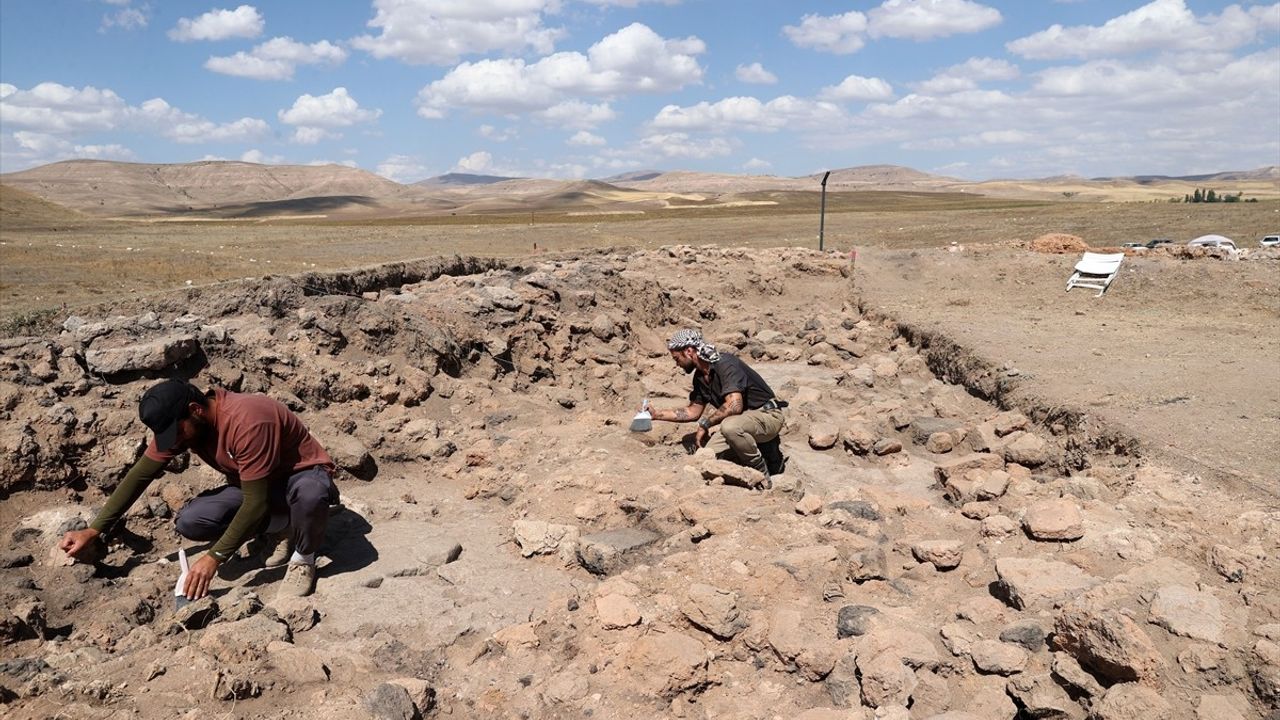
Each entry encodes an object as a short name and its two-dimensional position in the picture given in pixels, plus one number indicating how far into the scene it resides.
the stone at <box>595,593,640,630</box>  3.72
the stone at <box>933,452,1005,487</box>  5.94
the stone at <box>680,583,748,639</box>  3.65
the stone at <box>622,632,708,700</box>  3.37
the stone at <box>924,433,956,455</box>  6.91
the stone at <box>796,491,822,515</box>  4.90
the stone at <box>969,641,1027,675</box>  3.27
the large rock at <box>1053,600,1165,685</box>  3.00
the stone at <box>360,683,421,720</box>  3.08
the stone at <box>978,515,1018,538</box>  4.60
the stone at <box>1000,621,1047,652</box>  3.42
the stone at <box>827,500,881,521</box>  4.94
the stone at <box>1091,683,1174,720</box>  2.82
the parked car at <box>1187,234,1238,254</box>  18.32
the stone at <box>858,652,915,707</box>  3.17
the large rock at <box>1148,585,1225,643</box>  3.14
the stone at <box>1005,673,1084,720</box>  3.04
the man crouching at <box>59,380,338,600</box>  3.81
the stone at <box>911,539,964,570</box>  4.30
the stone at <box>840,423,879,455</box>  6.73
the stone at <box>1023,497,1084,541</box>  4.29
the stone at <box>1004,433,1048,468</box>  6.14
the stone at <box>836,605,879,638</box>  3.61
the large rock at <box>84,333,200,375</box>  5.60
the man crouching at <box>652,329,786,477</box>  5.75
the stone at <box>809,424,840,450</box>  6.90
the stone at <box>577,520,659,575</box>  4.43
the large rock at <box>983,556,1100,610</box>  3.71
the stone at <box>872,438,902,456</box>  6.70
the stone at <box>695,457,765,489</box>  5.23
